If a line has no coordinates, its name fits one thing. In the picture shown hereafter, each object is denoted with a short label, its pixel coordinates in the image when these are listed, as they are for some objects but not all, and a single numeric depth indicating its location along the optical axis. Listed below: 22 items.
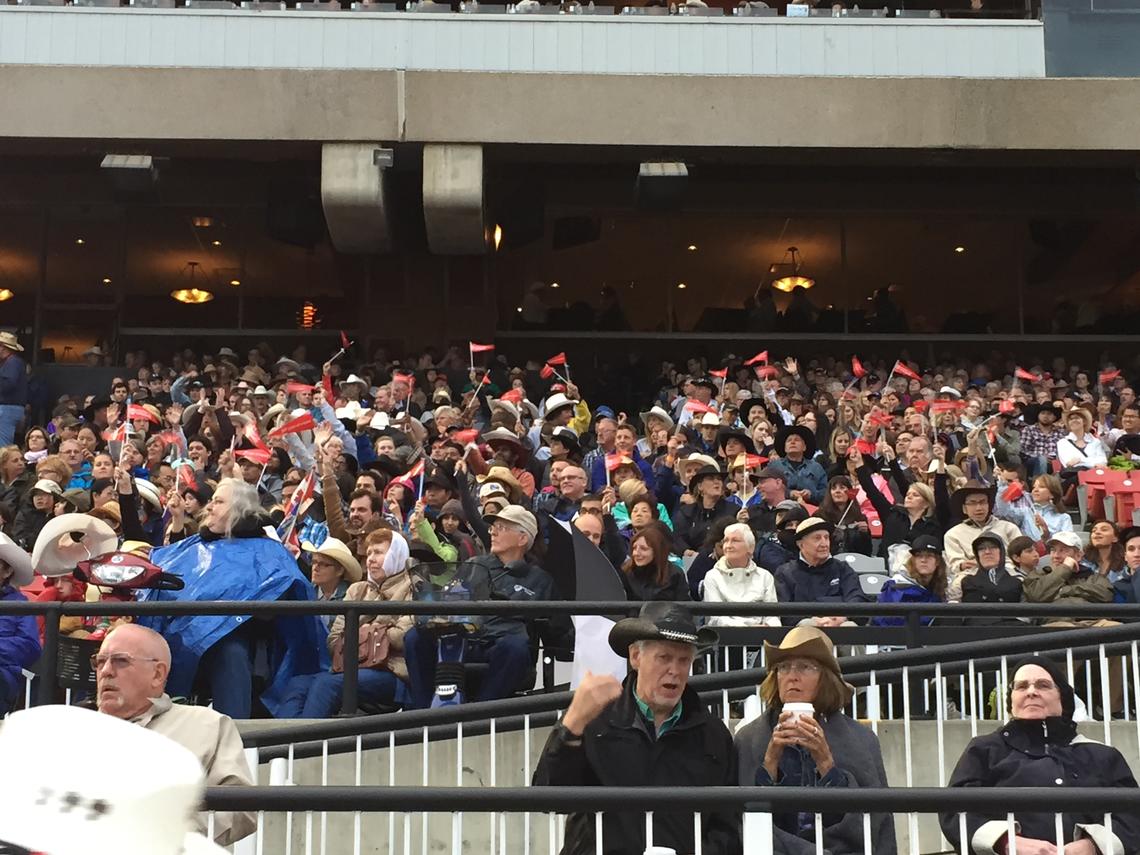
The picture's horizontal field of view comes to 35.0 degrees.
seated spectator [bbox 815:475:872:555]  13.48
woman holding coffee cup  6.16
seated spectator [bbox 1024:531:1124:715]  11.35
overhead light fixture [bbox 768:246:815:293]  29.20
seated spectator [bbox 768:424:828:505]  14.95
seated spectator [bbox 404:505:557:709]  9.73
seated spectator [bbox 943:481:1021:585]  12.63
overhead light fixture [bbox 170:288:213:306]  28.47
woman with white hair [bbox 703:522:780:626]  10.86
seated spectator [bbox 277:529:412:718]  9.67
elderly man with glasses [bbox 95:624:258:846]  6.08
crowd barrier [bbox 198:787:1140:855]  5.07
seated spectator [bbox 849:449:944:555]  13.44
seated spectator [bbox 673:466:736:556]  13.22
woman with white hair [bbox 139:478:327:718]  9.53
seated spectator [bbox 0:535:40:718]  9.12
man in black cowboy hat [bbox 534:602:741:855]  5.85
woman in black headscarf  6.99
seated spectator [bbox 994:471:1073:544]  14.75
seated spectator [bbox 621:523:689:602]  10.40
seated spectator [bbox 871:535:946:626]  11.31
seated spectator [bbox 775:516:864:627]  11.00
